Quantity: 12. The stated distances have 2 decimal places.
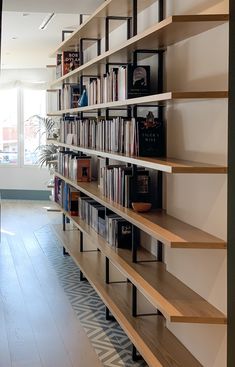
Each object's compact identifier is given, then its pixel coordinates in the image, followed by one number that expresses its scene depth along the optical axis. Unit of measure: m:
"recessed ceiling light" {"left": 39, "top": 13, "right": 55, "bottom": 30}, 6.38
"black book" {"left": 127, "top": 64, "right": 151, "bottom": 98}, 3.47
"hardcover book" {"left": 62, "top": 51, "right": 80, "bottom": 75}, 5.86
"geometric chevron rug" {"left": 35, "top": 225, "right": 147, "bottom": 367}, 3.50
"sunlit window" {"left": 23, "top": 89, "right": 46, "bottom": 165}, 11.42
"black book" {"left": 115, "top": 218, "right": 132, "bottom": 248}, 3.96
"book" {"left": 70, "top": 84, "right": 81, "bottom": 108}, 5.77
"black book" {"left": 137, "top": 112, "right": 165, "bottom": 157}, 3.33
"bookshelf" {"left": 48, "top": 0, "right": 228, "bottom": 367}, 2.48
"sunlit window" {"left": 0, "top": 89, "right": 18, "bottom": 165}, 11.48
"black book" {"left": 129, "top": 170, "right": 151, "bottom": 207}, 3.54
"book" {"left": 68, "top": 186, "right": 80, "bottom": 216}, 5.67
